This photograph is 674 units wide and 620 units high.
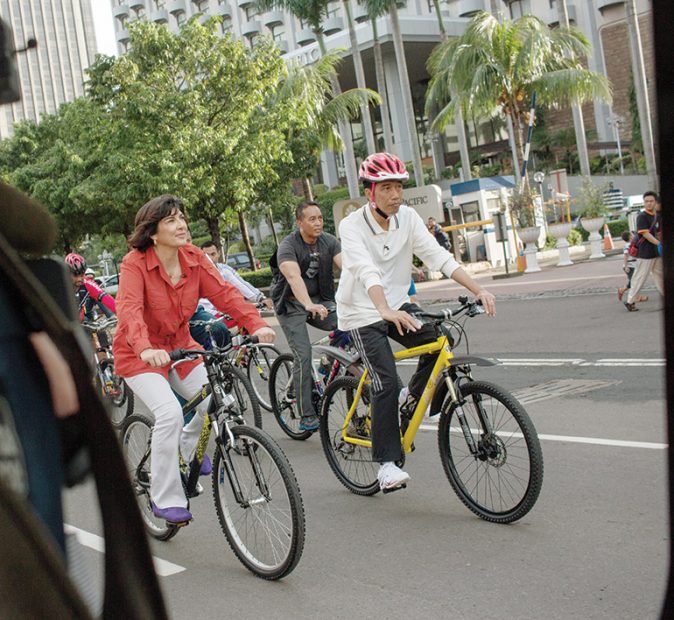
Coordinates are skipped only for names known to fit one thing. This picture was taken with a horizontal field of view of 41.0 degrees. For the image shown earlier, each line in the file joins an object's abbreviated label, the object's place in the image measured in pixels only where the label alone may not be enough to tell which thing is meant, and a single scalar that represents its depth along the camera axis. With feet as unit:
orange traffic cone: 88.17
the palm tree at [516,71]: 83.20
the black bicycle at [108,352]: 28.35
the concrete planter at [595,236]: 80.18
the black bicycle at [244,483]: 13.39
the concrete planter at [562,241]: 77.46
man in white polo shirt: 16.15
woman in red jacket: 14.61
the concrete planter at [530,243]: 75.97
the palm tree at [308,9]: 105.81
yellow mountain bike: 14.33
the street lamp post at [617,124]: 141.59
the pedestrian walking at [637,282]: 38.78
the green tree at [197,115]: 80.79
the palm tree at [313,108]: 90.68
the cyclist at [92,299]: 33.04
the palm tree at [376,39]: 107.45
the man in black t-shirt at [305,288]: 24.18
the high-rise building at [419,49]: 156.56
